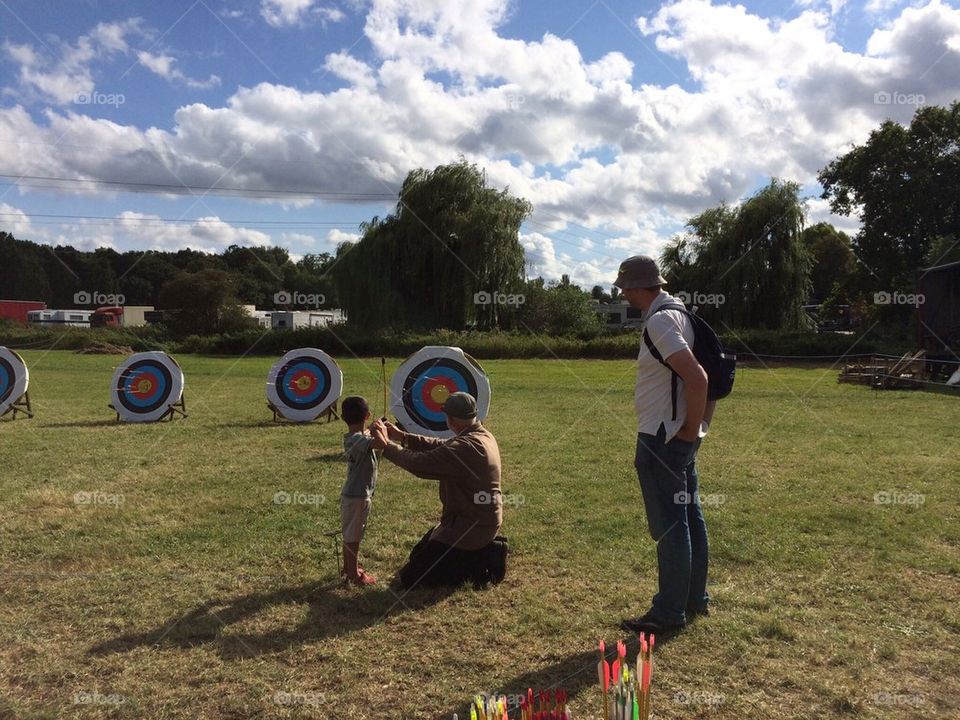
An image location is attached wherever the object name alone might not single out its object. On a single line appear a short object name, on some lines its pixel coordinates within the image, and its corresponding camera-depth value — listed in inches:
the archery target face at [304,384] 519.5
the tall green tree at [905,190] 1418.6
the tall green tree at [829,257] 2596.0
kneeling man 179.8
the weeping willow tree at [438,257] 1429.6
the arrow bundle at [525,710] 90.7
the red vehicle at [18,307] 2366.9
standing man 144.6
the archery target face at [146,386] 530.6
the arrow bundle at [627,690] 95.0
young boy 192.1
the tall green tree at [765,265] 1439.5
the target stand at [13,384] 546.9
